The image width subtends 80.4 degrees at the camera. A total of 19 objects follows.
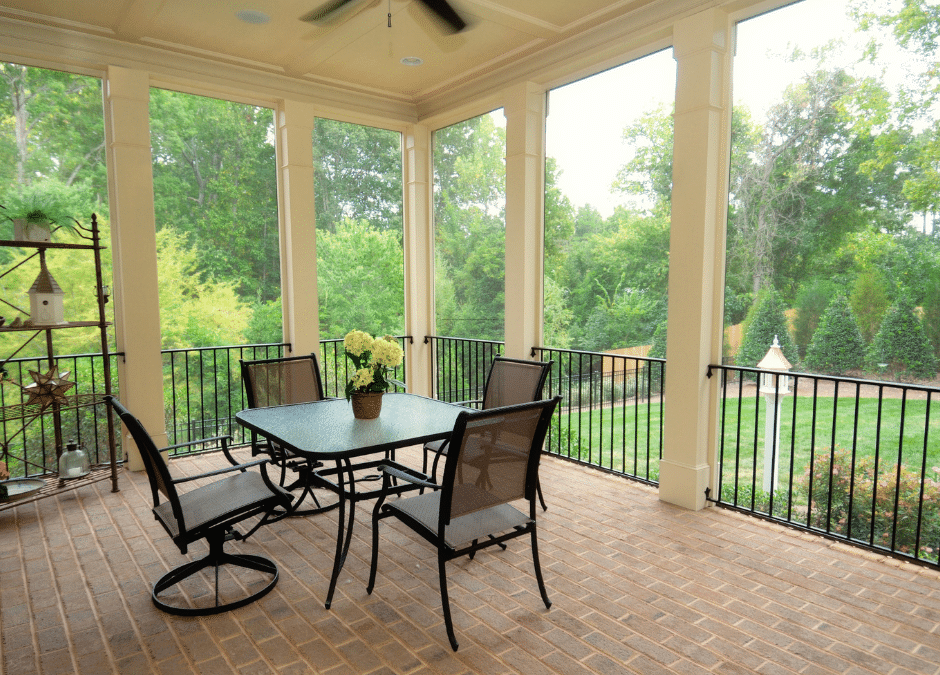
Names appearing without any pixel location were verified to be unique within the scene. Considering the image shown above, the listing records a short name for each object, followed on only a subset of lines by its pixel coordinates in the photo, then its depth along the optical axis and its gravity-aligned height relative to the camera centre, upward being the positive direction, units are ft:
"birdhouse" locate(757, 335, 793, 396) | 10.77 -1.39
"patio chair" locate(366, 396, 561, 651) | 6.74 -2.43
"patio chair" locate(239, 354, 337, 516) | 11.24 -1.93
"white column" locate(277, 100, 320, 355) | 16.40 +2.23
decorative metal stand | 11.68 -2.11
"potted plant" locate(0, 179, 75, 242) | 11.60 +1.78
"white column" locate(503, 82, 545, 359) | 14.97 +2.25
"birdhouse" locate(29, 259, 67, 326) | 11.76 -0.08
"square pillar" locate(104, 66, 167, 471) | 13.67 +1.22
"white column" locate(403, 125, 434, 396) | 19.22 +1.47
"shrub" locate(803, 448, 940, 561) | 9.19 -3.61
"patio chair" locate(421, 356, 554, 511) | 10.94 -1.76
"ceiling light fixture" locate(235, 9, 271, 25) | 11.98 +6.14
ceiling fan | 10.44 +5.71
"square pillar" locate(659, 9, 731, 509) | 10.80 +0.97
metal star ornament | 11.72 -1.95
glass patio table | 7.92 -2.10
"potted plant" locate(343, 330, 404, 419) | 9.32 -1.19
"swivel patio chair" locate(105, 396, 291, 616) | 7.04 -2.97
